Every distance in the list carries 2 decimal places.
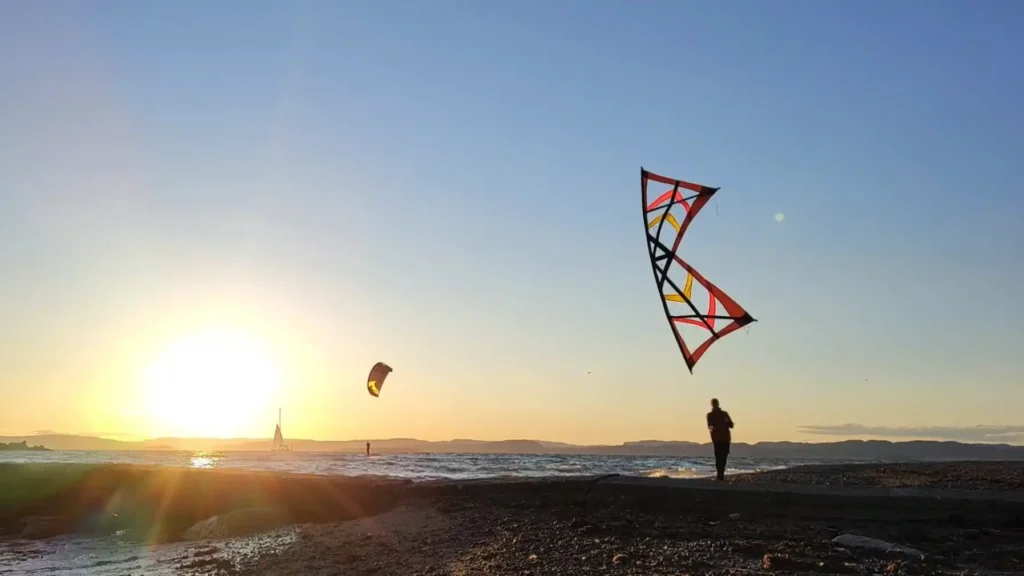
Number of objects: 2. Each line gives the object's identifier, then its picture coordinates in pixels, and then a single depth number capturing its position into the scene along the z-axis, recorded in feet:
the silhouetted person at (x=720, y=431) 44.96
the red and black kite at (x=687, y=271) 40.57
